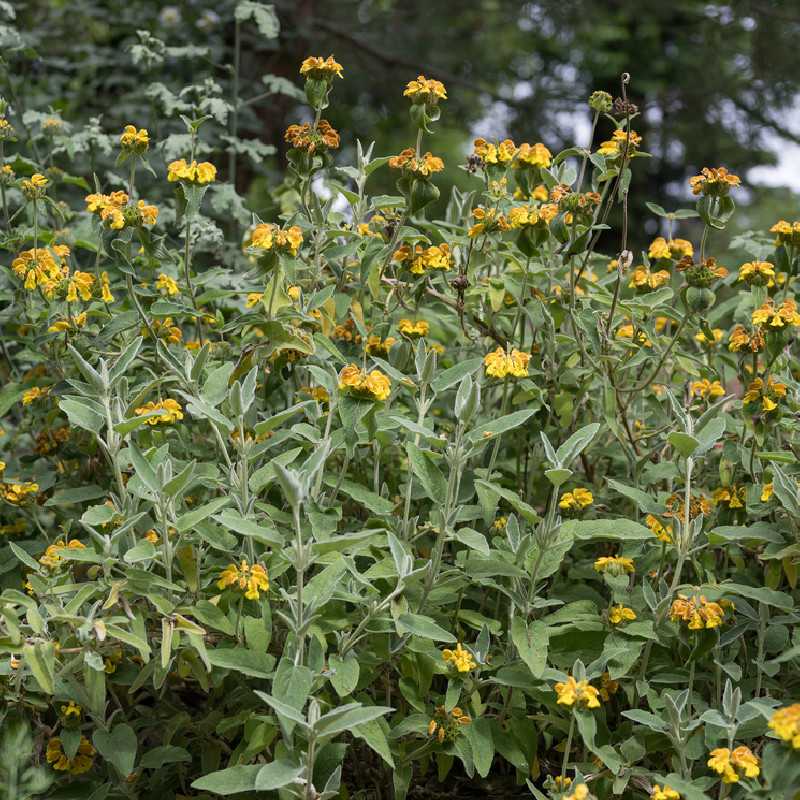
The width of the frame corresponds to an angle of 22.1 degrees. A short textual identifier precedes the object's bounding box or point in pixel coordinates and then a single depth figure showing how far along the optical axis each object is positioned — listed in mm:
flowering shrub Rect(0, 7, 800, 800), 2097
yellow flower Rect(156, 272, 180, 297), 2441
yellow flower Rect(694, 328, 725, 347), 2496
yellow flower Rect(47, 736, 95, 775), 2204
